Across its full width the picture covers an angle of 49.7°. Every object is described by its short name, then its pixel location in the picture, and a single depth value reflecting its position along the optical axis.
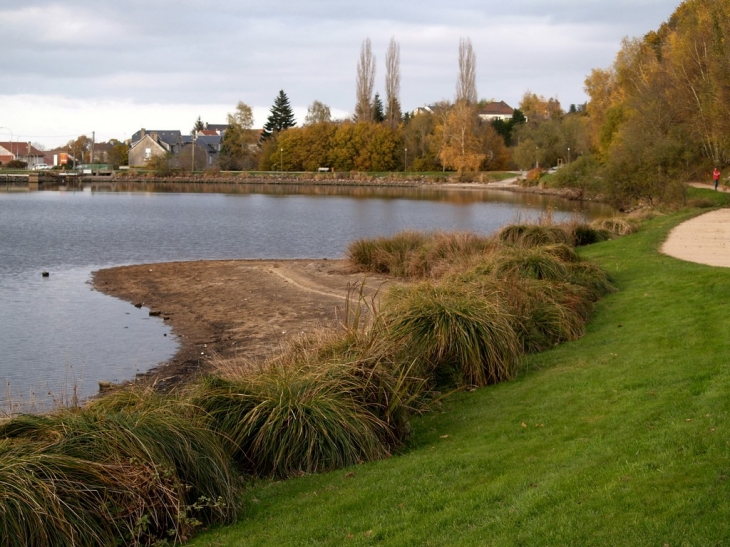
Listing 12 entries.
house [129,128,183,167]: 124.89
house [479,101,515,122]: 162.75
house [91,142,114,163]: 139.57
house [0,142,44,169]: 154.50
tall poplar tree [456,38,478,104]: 96.38
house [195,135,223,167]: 125.94
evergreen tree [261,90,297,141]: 119.56
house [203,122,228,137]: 157.12
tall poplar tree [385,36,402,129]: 105.62
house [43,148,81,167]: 142.85
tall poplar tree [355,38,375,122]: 105.19
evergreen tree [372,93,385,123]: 110.50
